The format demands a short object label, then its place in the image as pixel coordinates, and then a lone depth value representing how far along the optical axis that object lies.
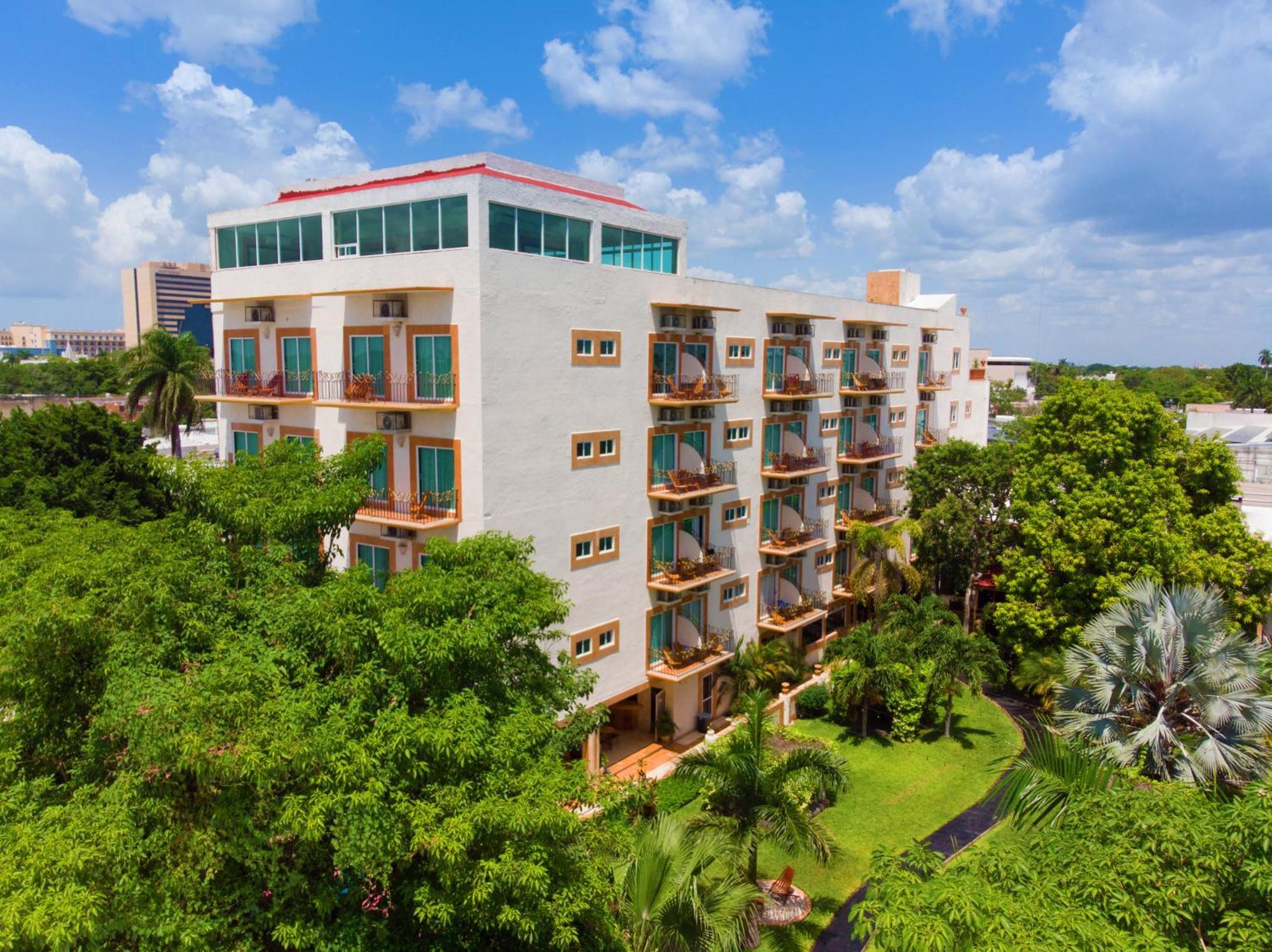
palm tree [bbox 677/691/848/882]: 20.00
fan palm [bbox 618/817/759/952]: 15.98
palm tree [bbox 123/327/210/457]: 46.88
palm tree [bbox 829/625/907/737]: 31.41
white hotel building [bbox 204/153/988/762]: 24.69
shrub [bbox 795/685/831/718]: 34.91
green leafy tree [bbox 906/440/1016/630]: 39.44
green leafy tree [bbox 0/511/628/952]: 11.28
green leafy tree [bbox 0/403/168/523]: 34.25
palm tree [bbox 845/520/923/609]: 38.41
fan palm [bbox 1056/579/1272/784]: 18.22
